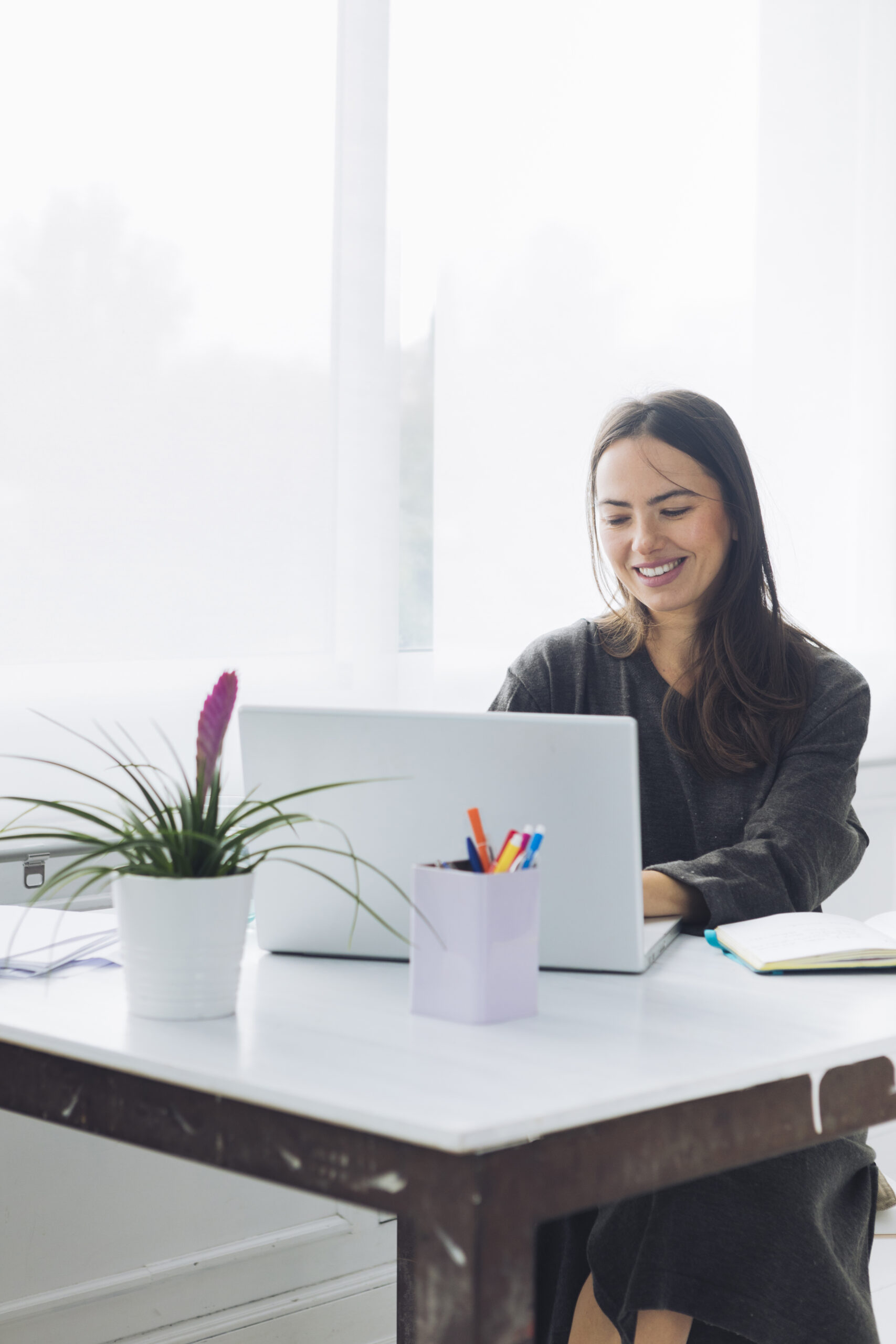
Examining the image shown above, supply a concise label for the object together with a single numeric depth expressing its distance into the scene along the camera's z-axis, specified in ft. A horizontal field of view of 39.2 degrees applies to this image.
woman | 3.59
